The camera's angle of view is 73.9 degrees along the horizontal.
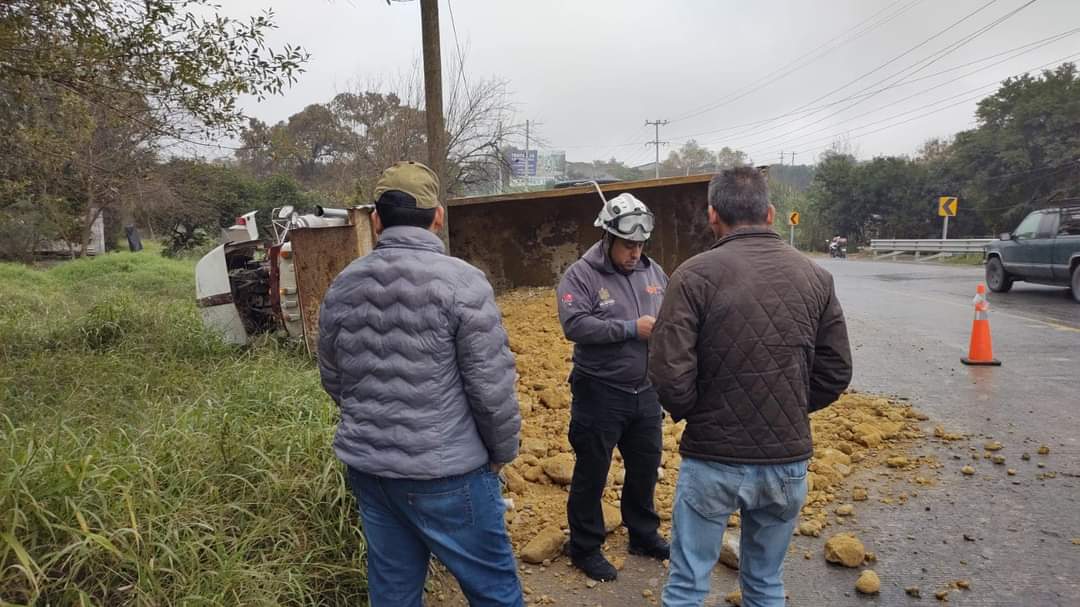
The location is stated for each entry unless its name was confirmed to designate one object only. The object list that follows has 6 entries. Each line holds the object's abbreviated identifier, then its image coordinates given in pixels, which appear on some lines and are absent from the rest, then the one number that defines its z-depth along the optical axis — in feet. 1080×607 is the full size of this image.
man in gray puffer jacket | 6.46
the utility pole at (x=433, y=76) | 25.86
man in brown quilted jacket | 7.03
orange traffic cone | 22.29
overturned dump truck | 19.56
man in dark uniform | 9.93
